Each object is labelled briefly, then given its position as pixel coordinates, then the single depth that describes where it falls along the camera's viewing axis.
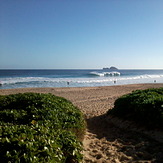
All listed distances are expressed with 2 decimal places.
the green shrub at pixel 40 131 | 2.38
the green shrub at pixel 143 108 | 5.42
